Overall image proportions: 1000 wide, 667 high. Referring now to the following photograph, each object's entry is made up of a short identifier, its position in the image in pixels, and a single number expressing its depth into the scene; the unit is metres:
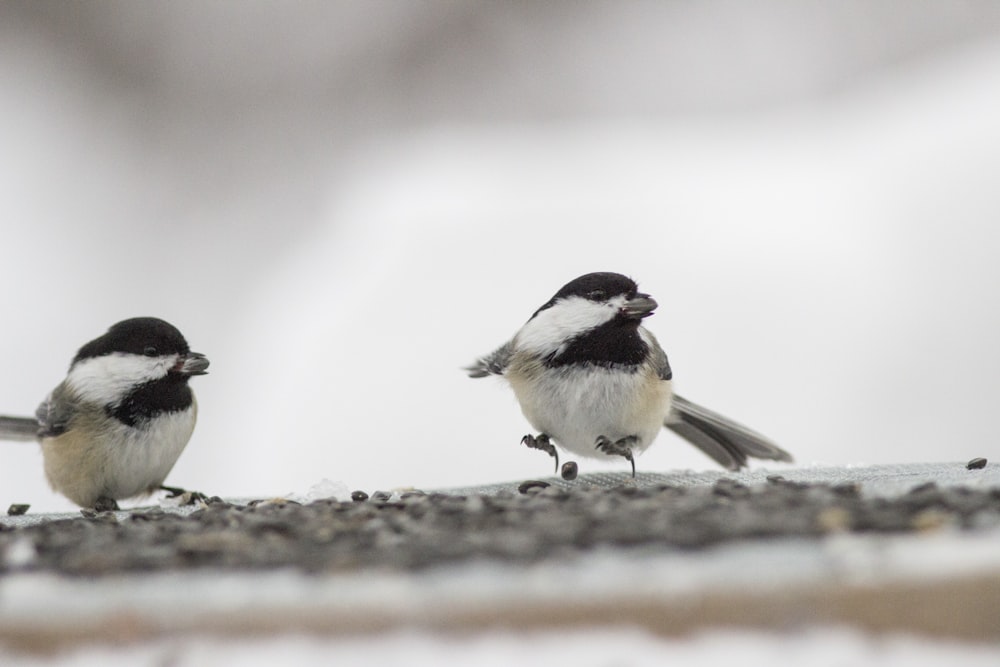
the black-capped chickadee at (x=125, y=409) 4.56
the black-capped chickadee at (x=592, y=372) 4.54
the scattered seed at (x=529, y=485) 4.49
